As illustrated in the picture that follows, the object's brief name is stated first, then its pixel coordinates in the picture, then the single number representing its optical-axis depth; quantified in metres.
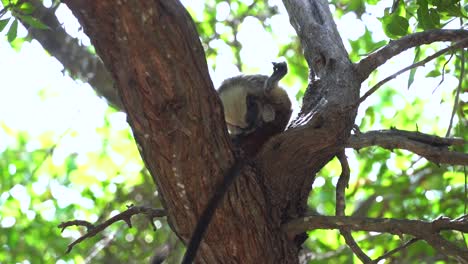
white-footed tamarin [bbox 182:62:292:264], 7.92
